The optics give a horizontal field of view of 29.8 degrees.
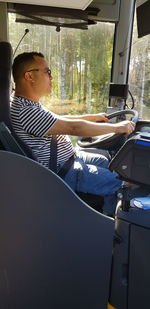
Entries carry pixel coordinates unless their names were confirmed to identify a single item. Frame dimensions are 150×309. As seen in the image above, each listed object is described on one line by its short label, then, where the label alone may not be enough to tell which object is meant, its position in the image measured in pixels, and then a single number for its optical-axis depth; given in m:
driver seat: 1.00
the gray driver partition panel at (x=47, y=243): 0.90
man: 1.28
